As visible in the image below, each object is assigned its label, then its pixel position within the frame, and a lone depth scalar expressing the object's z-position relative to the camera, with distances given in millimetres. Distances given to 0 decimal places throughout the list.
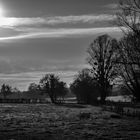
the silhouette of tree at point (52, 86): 105688
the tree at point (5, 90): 157375
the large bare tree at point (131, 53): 27853
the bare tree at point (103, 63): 58250
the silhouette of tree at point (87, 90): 72169
